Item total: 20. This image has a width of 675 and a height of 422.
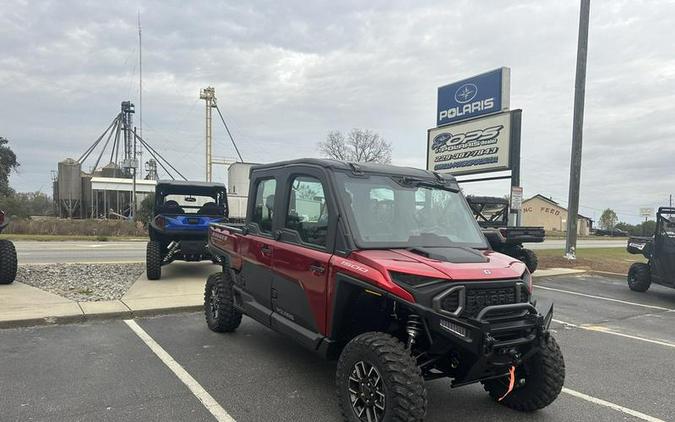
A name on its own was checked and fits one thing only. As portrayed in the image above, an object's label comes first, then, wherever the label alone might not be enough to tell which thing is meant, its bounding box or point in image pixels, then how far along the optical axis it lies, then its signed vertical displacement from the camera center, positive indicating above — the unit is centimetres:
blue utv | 993 -73
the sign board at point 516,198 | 1453 -3
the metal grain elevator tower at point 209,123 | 8388 +1150
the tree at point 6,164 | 5166 +236
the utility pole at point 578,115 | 1666 +278
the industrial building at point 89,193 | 6888 -66
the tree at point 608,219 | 9508 -389
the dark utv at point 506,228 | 1148 -75
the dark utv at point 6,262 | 859 -130
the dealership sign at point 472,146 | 1688 +182
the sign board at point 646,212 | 3738 -94
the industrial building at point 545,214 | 8785 -296
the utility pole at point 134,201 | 4734 -118
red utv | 334 -72
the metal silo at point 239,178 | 7144 +184
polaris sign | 1723 +361
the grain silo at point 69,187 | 7094 +8
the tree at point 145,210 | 4456 -191
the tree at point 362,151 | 5056 +431
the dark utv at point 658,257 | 1045 -123
